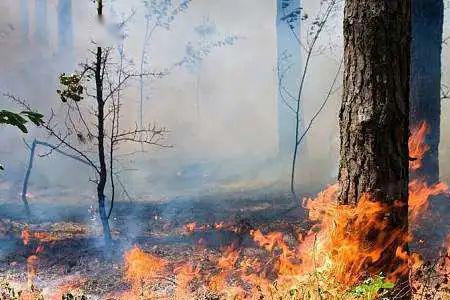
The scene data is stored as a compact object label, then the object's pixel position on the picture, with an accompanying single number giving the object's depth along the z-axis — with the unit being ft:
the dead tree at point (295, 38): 39.83
